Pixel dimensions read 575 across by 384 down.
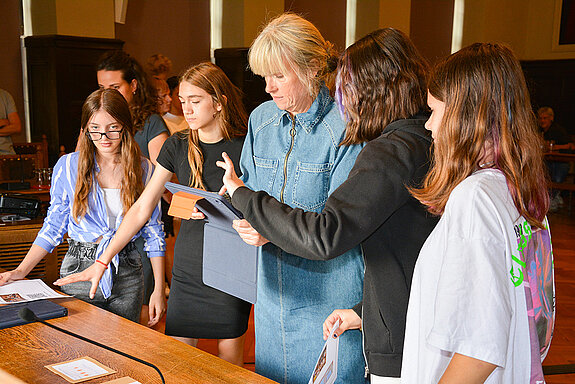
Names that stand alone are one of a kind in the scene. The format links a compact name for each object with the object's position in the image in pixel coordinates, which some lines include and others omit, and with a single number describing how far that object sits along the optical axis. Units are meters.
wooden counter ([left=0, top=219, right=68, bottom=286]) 3.44
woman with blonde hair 1.89
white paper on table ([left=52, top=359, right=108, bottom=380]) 1.56
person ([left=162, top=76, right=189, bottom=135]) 4.11
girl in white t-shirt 1.12
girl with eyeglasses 2.32
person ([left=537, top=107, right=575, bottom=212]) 9.33
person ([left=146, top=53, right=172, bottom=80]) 4.58
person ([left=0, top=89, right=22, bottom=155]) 5.72
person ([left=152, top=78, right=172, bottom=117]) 4.19
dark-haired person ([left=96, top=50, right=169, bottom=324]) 3.44
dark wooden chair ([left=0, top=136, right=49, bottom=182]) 4.73
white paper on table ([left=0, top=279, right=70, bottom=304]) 2.11
